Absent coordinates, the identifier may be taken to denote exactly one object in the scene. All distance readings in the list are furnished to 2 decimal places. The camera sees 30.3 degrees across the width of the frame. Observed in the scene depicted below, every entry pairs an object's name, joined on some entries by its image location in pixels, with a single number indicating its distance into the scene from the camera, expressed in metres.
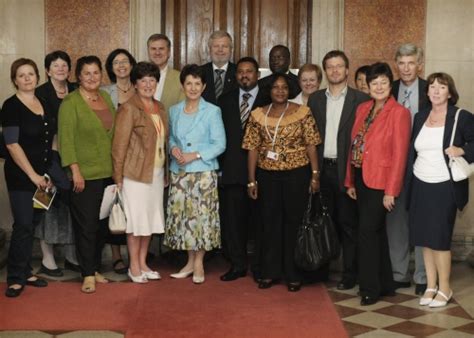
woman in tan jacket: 6.19
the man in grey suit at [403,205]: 6.17
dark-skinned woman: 6.09
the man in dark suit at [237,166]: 6.41
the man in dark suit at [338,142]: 6.20
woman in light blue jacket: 6.30
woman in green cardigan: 6.07
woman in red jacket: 5.75
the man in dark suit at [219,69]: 6.81
